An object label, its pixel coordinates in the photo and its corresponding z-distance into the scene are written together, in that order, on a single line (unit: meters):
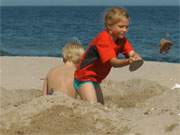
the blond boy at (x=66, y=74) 13.50
